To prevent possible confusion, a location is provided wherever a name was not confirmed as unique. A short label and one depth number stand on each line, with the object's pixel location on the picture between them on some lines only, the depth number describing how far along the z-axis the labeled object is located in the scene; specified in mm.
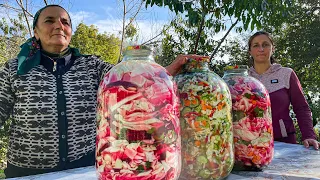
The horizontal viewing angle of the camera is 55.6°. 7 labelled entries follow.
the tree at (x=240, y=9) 2939
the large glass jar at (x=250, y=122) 1122
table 1104
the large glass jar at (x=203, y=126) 961
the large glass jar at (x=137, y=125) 791
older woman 1513
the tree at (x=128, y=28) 6094
